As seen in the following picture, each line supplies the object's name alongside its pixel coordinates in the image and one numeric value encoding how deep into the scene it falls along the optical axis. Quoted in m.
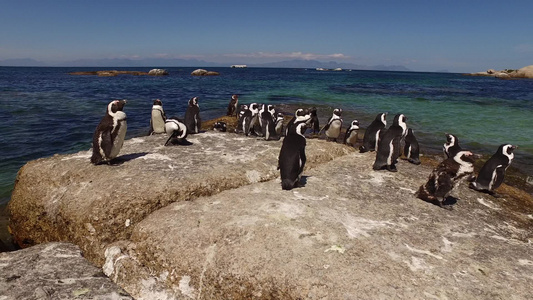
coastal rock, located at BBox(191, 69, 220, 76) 96.68
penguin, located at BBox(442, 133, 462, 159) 8.72
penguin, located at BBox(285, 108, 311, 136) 7.55
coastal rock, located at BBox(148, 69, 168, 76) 90.00
